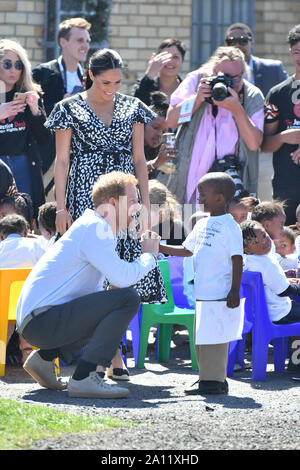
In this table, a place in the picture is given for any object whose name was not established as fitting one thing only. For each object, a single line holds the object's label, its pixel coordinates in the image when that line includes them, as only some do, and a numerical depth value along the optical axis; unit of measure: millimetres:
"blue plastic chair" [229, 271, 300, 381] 13344
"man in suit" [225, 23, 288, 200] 18453
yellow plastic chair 13570
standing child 12227
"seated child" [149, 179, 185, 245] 15844
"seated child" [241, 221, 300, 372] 13500
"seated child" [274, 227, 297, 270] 15289
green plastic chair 14383
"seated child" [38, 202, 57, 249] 15078
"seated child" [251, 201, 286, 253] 14961
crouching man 11758
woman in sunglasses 16719
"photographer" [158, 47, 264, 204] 16516
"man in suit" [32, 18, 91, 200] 18844
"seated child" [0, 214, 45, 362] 14320
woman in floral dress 13406
